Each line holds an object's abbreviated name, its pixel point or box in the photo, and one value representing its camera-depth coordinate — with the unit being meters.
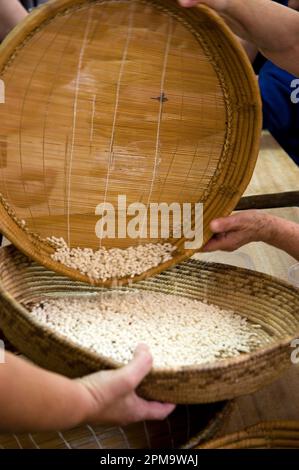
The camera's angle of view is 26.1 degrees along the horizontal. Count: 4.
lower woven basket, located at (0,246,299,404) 1.08
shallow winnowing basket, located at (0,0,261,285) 1.34
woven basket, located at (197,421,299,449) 1.16
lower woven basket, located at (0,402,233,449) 1.31
